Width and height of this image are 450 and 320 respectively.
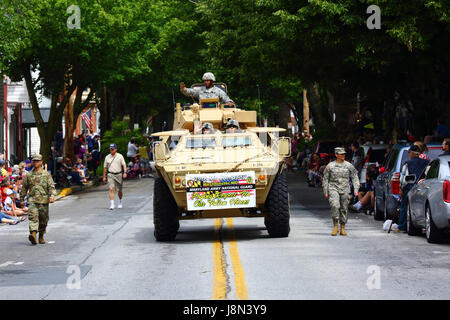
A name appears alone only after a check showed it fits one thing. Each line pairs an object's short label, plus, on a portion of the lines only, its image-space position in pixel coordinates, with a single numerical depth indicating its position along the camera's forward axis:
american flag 44.84
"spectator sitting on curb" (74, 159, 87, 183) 40.60
